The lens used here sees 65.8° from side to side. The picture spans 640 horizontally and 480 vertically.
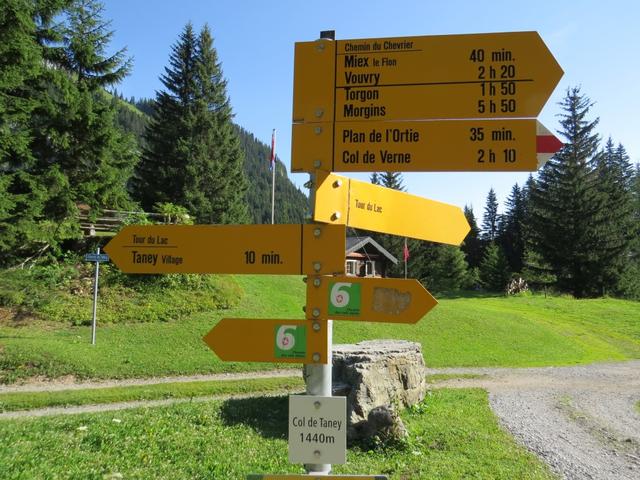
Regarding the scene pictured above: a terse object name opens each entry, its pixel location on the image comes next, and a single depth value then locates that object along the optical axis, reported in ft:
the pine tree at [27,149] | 50.57
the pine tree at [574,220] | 150.61
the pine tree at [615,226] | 148.46
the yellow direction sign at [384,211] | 8.15
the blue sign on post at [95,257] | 45.55
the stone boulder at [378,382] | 21.68
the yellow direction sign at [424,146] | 8.14
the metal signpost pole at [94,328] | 46.30
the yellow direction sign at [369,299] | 7.82
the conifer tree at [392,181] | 153.28
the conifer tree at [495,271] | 185.78
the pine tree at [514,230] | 223.92
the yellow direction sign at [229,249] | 8.02
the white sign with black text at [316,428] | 7.56
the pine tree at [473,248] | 244.83
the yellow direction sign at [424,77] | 8.26
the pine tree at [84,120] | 67.97
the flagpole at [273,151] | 112.37
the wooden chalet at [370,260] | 113.34
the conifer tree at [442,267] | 176.04
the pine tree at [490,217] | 277.85
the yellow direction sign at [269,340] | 7.89
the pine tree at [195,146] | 124.47
